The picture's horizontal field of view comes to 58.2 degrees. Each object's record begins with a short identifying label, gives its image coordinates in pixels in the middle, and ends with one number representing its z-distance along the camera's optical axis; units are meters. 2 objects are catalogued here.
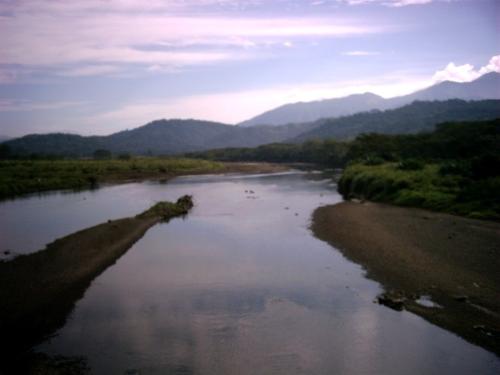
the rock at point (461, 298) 14.06
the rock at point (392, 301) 14.09
